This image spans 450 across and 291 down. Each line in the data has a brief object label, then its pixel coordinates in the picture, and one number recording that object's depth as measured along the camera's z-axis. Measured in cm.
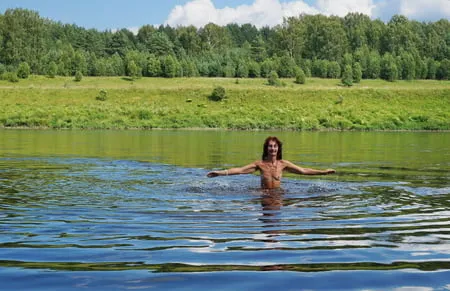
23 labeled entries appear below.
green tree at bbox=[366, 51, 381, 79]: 11188
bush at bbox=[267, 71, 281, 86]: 9424
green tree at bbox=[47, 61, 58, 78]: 9712
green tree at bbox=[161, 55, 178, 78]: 10338
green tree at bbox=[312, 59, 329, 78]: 11062
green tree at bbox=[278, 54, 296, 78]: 10712
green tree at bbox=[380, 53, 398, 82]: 10894
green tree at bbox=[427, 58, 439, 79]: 11475
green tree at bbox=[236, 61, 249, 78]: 10769
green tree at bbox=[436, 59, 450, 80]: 11384
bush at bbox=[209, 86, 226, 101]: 8156
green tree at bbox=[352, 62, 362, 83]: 10431
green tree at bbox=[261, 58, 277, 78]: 10814
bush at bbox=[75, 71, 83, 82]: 9444
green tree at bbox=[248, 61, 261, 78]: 10819
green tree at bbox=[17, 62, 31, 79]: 9644
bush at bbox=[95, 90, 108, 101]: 8106
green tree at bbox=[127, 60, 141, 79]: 10056
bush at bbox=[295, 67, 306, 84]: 9906
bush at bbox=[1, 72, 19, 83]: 9266
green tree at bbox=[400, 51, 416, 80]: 11144
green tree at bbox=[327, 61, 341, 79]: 11069
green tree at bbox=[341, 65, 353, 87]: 9719
